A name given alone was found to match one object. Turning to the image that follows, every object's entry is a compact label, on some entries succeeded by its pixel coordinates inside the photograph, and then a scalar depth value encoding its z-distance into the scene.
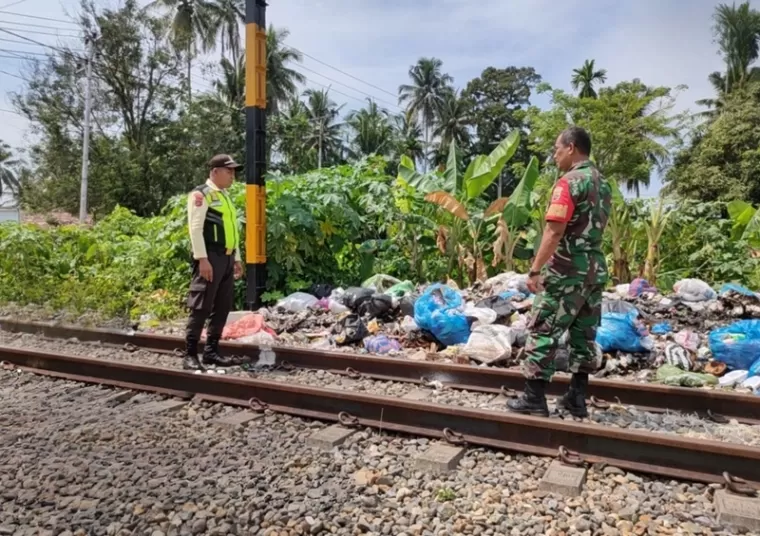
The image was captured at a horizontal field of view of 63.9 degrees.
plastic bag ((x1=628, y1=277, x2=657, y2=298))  8.17
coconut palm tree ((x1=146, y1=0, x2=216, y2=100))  39.84
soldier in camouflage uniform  3.97
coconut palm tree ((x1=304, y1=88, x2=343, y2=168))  57.09
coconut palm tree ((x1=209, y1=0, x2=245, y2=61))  42.47
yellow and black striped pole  8.70
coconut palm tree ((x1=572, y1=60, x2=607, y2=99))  47.83
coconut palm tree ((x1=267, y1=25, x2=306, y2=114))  47.97
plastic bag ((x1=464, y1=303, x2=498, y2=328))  6.69
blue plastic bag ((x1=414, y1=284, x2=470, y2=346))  6.54
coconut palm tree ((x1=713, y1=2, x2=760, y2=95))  40.50
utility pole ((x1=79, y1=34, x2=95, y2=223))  30.52
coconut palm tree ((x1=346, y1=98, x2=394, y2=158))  57.28
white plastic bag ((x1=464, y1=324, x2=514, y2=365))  5.81
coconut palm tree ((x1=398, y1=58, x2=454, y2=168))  71.75
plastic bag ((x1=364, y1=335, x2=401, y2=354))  6.66
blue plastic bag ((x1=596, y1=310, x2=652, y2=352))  5.89
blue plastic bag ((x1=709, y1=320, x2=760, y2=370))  5.42
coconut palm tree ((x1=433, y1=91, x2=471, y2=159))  67.56
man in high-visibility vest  5.37
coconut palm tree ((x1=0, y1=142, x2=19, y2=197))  72.62
